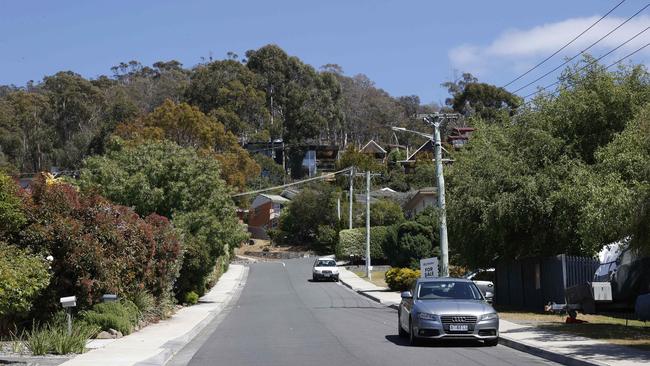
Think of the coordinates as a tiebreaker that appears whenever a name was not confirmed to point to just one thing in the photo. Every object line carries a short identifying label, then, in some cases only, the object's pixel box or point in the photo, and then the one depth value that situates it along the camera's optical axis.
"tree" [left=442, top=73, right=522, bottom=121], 103.62
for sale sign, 31.86
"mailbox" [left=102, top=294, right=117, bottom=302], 18.72
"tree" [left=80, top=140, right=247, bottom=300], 35.31
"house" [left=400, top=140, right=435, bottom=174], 99.12
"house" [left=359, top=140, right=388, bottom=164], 115.44
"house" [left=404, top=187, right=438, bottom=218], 75.12
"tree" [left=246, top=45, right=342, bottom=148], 99.00
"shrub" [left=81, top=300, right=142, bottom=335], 20.52
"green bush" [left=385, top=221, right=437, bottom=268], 58.47
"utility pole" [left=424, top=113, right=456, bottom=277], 30.28
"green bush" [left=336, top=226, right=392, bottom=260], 72.25
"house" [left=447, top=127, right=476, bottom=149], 67.07
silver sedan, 16.89
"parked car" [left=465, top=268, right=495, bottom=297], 33.15
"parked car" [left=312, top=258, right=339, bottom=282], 58.69
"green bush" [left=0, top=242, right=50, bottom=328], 12.86
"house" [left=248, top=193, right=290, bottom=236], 101.02
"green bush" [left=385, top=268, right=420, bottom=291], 45.16
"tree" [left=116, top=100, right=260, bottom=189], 67.69
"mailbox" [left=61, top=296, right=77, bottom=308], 16.69
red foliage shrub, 19.58
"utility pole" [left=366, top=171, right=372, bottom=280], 57.69
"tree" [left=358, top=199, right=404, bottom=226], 84.50
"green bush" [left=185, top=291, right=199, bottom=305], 37.47
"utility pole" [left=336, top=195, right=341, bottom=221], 84.38
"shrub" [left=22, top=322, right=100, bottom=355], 15.98
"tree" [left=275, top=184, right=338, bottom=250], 87.94
